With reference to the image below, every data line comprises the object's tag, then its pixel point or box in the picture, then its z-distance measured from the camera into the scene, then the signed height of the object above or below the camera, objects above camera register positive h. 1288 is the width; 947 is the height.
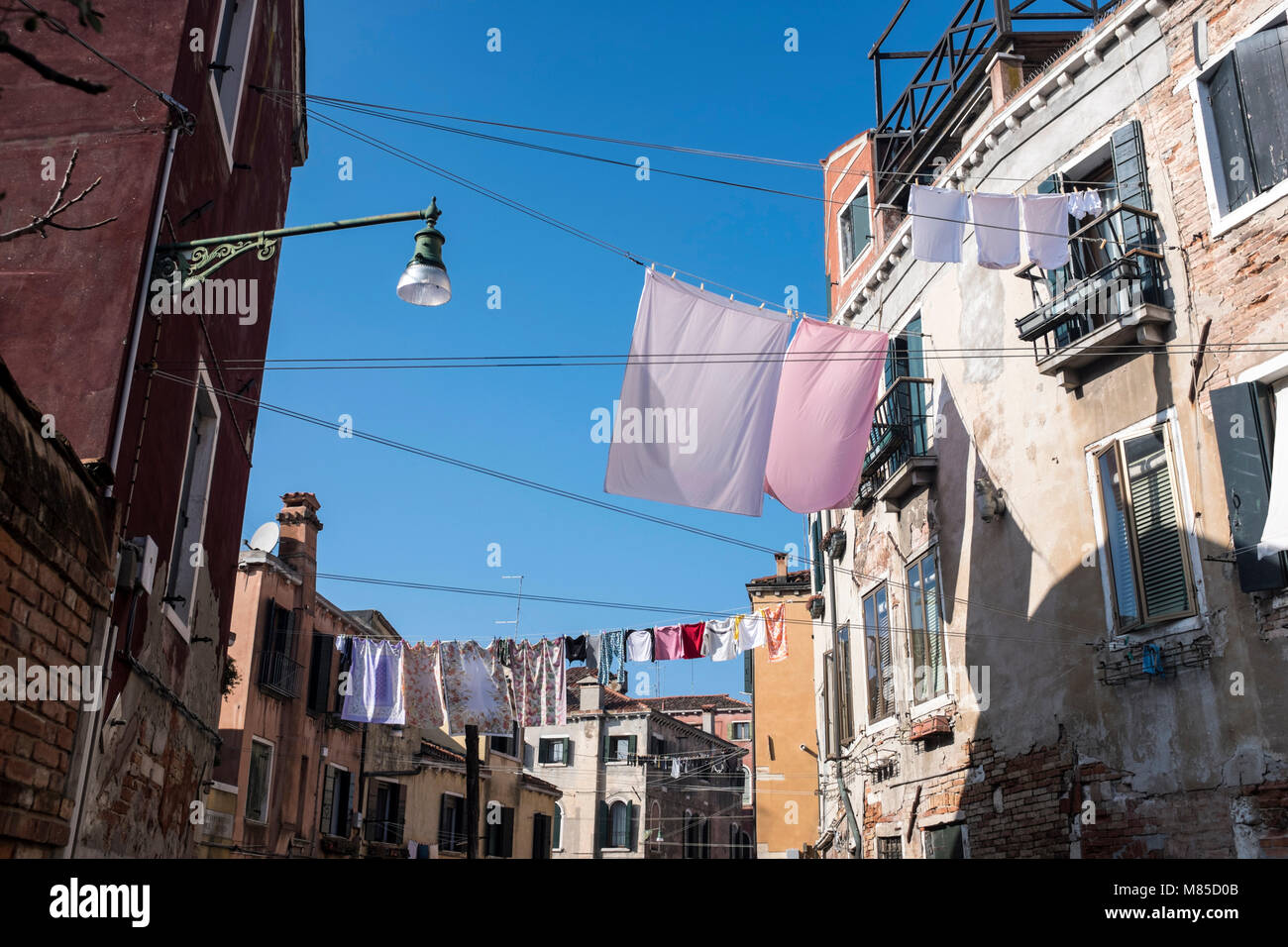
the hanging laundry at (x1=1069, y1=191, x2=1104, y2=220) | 10.85 +6.30
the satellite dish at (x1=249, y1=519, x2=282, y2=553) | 20.73 +5.78
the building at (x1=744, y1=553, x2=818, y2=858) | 29.88 +3.35
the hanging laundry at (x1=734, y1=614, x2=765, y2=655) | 18.05 +3.58
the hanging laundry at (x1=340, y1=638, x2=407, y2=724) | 20.23 +2.99
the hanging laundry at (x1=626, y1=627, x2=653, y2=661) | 19.03 +3.51
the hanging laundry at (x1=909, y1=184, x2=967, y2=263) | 10.62 +5.99
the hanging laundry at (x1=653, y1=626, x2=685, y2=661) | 18.75 +3.50
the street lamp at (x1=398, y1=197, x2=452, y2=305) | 7.53 +3.84
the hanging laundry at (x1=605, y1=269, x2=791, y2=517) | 10.38 +4.30
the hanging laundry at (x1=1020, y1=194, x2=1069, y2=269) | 10.59 +5.90
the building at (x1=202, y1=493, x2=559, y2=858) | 20.66 +2.05
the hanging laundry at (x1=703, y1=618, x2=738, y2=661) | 18.33 +3.45
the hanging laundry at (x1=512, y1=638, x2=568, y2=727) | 20.23 +2.97
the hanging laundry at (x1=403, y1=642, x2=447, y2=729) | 20.11 +2.92
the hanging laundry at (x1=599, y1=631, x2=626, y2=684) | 19.38 +3.48
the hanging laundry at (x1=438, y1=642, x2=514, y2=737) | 20.06 +2.90
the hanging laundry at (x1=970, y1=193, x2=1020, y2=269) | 10.59 +5.87
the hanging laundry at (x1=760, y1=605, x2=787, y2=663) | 18.08 +3.57
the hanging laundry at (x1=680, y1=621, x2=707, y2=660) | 18.52 +3.52
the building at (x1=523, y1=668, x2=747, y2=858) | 45.91 +3.20
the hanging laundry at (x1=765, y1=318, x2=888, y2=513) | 11.38 +4.49
